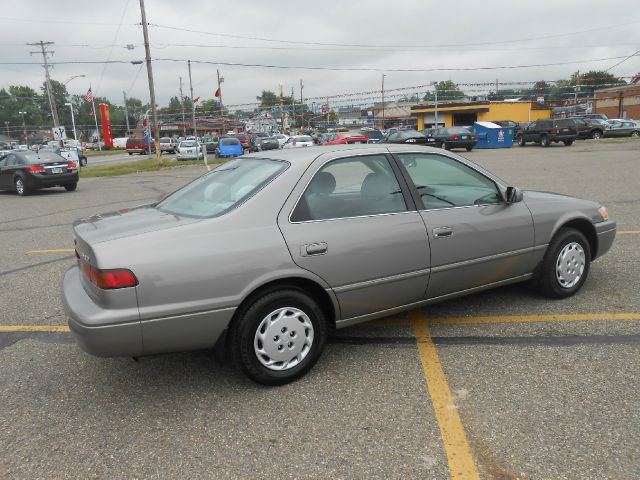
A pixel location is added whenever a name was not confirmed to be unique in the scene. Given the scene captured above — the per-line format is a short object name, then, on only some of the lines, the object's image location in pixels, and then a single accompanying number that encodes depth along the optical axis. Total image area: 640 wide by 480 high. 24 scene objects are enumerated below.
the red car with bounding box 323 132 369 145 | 28.12
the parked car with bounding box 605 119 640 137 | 35.72
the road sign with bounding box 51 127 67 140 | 28.43
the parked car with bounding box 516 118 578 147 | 29.12
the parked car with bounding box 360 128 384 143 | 37.16
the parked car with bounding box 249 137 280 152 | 36.44
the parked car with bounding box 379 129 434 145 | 26.72
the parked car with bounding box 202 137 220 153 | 44.69
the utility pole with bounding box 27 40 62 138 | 45.31
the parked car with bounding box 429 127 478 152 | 27.83
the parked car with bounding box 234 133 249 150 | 43.91
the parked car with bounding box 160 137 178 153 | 53.28
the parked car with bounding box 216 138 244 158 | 33.47
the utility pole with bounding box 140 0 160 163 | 27.12
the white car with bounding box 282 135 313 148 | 33.53
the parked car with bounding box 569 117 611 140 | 32.81
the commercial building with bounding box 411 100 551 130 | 57.31
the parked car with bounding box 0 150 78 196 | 14.98
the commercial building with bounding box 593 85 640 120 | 56.66
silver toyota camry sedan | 2.80
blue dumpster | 31.81
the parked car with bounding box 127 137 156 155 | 51.22
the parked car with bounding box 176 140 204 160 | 34.67
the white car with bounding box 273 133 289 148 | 40.58
